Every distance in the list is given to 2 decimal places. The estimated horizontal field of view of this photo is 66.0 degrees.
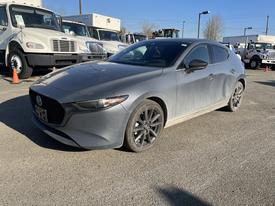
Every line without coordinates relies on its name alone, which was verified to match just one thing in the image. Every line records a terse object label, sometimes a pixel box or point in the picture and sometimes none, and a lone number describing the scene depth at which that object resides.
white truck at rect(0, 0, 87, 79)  6.93
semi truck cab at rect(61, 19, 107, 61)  8.60
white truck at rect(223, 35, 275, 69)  15.75
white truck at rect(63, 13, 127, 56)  10.96
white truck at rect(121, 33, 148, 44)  11.97
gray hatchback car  2.58
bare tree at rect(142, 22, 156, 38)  56.46
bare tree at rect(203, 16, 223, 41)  54.78
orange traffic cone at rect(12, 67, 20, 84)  6.56
